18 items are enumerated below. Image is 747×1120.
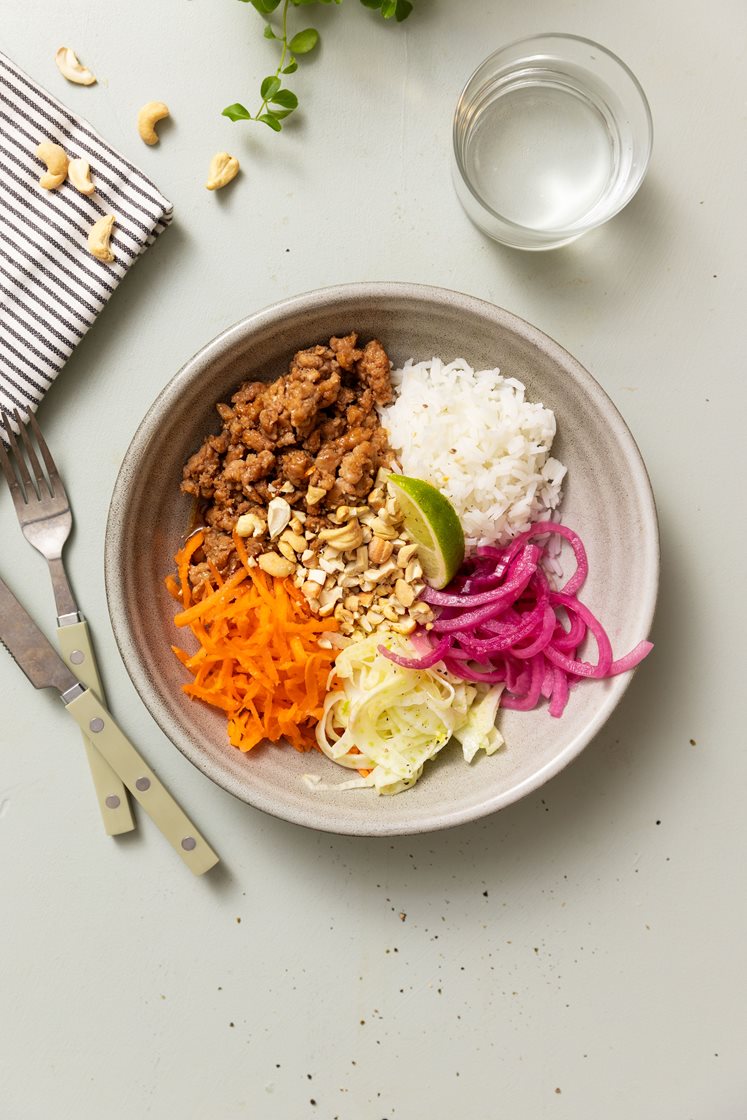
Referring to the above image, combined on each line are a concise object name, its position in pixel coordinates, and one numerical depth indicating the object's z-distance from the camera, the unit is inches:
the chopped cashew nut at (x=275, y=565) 26.6
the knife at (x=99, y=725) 27.5
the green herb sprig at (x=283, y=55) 27.3
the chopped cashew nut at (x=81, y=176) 27.2
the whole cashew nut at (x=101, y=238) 27.2
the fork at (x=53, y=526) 27.6
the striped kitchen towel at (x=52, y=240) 27.3
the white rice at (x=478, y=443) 26.7
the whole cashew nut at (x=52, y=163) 27.1
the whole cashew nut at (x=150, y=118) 27.5
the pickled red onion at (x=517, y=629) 26.8
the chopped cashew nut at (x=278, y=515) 26.6
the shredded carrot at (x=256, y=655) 26.2
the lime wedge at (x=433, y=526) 25.9
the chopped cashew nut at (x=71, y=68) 27.6
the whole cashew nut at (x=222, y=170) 27.7
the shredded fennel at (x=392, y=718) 26.8
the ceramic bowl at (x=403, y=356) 26.2
